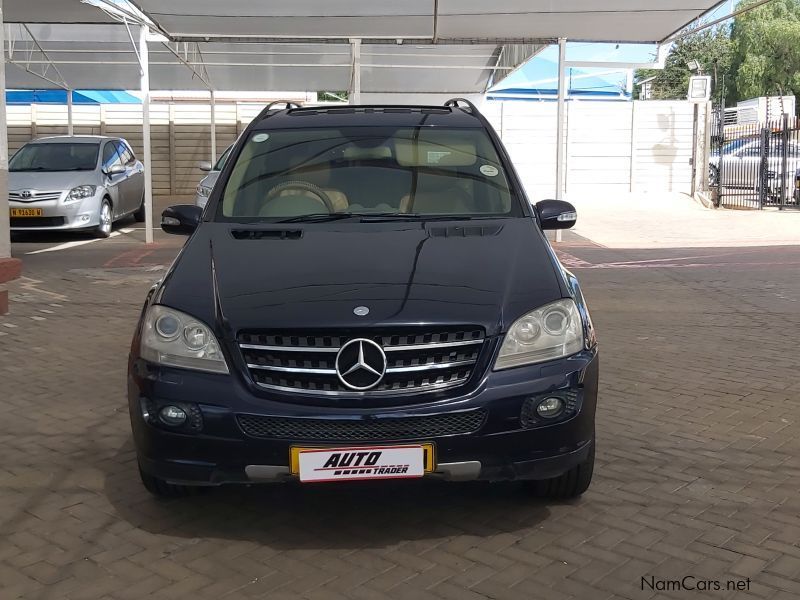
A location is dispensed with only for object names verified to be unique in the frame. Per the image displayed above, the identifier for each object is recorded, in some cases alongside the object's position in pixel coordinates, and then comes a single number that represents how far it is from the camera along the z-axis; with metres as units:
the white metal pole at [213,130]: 25.49
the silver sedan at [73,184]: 15.32
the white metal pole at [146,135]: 14.97
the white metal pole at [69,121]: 24.91
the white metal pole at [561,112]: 15.98
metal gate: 23.48
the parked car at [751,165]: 24.81
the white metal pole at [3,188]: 8.55
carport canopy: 14.23
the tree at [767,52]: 52.35
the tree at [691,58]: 60.38
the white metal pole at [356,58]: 16.94
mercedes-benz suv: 3.72
